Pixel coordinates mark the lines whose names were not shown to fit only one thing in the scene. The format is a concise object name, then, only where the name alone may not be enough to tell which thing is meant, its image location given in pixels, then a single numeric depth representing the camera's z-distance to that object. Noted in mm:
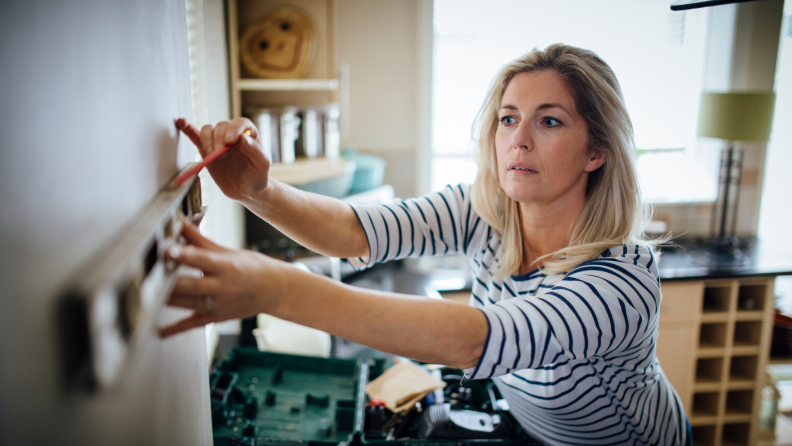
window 3160
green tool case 1214
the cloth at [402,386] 1335
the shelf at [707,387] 2615
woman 661
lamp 2641
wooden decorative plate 2564
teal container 2895
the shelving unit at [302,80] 2465
